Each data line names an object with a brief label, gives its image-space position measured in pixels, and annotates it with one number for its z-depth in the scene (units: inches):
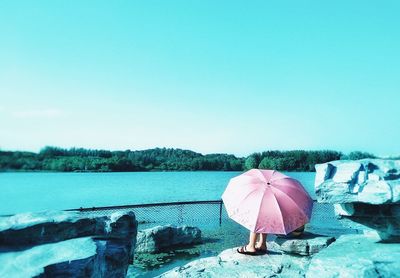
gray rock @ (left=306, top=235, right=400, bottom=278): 116.0
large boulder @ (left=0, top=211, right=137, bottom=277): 139.4
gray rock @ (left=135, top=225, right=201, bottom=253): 386.0
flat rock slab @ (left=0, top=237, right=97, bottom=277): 134.7
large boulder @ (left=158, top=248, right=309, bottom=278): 223.3
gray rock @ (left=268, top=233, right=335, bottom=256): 237.3
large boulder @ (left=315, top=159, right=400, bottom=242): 120.3
